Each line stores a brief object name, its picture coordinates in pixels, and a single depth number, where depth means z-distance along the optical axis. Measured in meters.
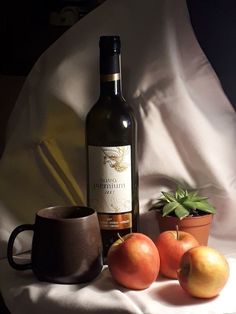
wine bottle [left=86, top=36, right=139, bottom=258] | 0.87
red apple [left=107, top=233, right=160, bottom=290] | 0.76
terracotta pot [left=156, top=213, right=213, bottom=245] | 0.88
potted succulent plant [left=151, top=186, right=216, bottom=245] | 0.88
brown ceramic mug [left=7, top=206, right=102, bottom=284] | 0.77
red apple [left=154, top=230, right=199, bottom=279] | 0.80
